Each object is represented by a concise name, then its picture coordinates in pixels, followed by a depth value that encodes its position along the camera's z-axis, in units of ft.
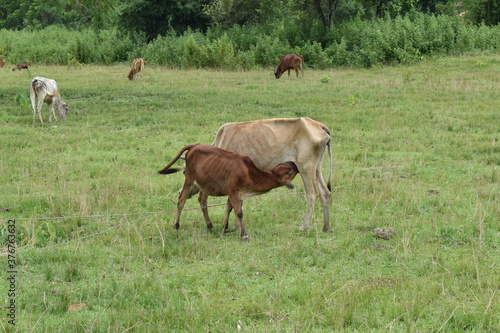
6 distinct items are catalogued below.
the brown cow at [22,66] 83.35
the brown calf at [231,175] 20.80
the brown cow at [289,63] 77.92
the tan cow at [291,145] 22.63
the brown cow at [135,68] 75.89
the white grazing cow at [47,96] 47.34
